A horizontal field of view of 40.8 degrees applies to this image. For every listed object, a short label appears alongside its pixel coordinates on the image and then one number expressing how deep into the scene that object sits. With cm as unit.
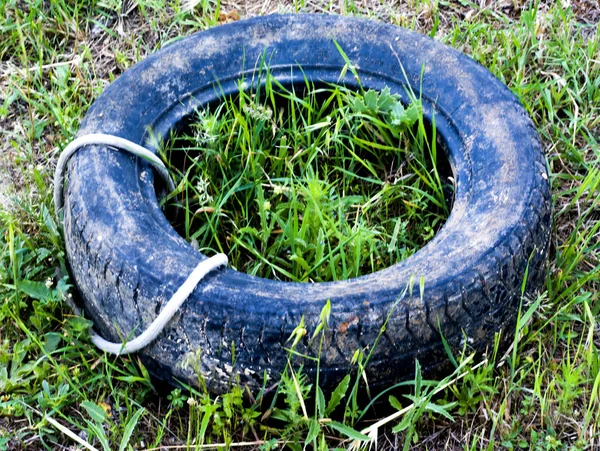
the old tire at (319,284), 211
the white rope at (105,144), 249
